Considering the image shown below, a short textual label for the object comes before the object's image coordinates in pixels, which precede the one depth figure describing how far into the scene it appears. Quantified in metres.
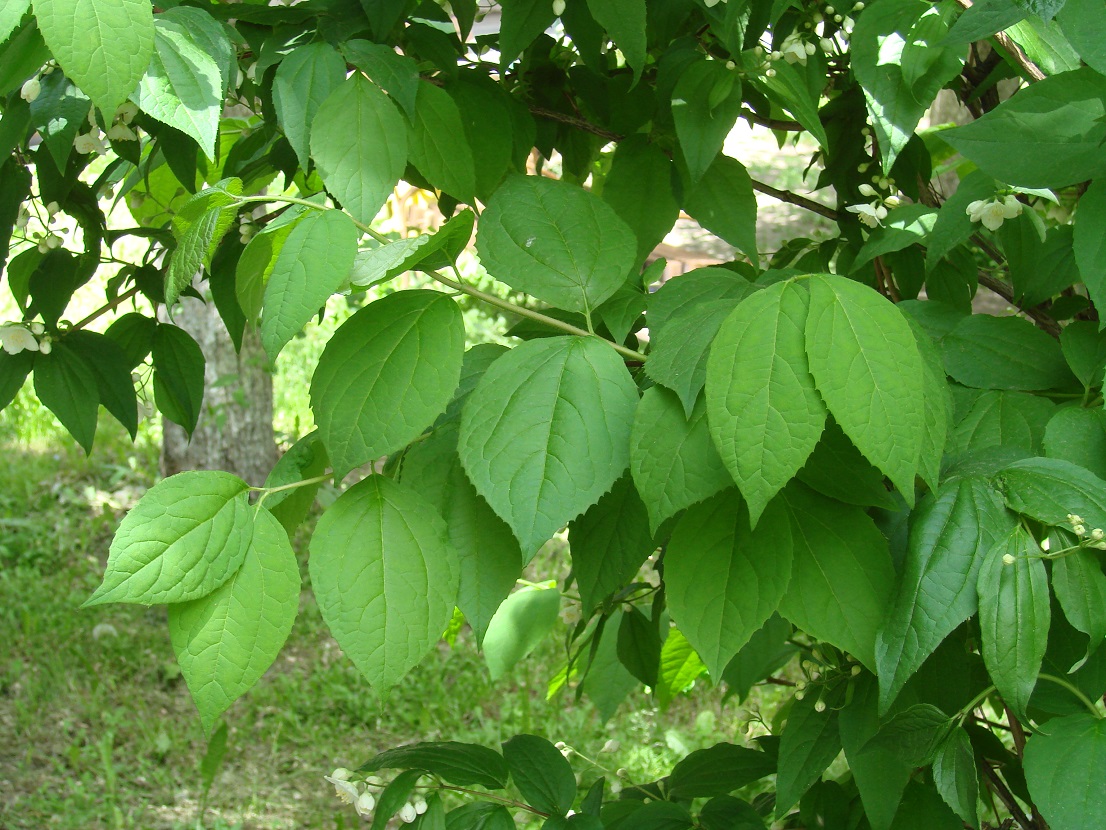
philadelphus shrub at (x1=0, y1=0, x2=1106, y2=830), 0.82
